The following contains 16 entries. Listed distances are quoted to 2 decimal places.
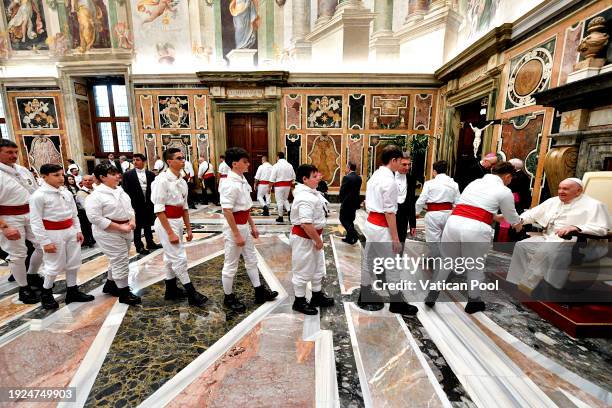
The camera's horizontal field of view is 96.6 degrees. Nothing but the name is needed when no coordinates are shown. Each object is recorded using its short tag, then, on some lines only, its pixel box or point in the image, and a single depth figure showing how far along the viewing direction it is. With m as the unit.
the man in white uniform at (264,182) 7.14
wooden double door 9.05
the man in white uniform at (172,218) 2.82
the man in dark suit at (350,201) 4.93
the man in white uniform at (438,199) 3.53
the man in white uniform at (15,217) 2.90
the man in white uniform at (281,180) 6.40
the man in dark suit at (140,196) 4.56
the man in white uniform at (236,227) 2.73
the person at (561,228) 2.60
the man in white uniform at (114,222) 2.80
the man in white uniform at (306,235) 2.59
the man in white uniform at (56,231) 2.71
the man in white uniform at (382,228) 2.71
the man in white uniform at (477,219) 2.71
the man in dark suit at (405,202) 3.87
